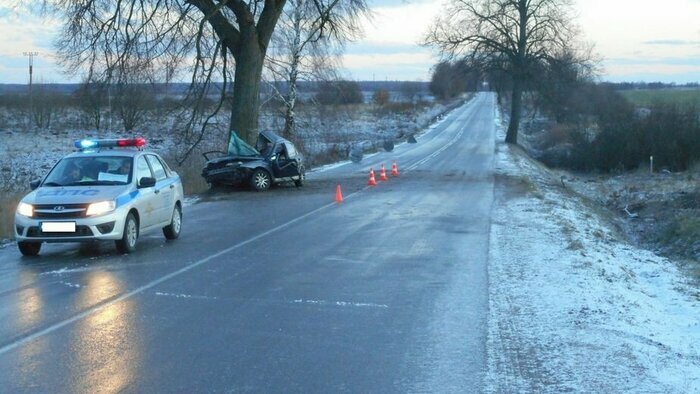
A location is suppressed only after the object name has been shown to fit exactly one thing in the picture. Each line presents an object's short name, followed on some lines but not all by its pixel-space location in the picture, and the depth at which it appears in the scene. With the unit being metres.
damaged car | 25.55
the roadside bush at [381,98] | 119.06
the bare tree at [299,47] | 30.41
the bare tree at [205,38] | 25.58
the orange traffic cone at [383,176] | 30.39
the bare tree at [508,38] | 51.69
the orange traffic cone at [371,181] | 27.87
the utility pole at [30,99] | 73.24
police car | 12.58
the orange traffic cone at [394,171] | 33.04
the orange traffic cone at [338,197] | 22.24
